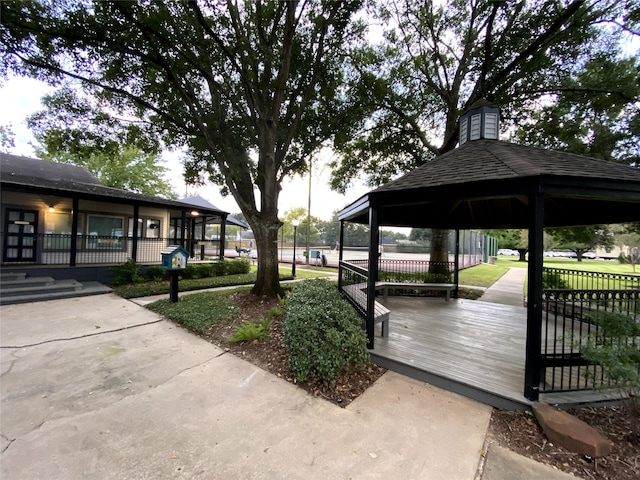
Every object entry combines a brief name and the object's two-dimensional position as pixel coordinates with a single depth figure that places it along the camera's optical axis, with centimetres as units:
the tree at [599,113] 724
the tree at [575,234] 925
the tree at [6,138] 1742
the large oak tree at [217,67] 576
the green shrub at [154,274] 1012
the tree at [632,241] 1900
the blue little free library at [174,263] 667
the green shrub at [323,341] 330
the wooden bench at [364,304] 435
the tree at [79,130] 748
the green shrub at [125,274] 934
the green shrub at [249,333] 447
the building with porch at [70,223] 901
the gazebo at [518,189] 285
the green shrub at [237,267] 1258
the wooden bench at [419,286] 770
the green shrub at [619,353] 229
